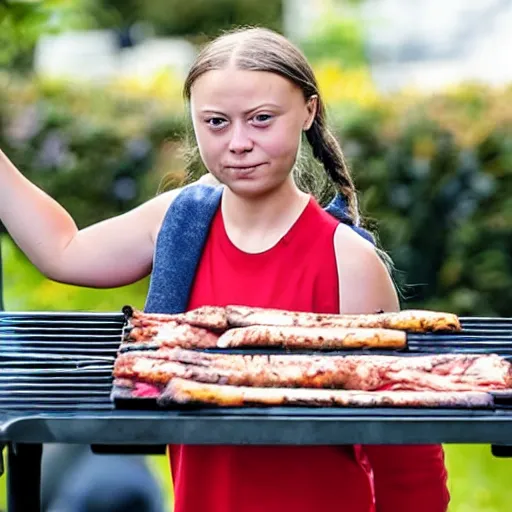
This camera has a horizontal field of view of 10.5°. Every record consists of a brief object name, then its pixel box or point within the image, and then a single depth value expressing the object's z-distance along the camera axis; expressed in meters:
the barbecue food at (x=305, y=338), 5.03
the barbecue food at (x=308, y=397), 4.43
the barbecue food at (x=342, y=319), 5.17
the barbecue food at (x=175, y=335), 5.03
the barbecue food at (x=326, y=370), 4.64
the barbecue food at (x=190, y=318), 5.12
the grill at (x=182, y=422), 4.22
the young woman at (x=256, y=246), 5.27
